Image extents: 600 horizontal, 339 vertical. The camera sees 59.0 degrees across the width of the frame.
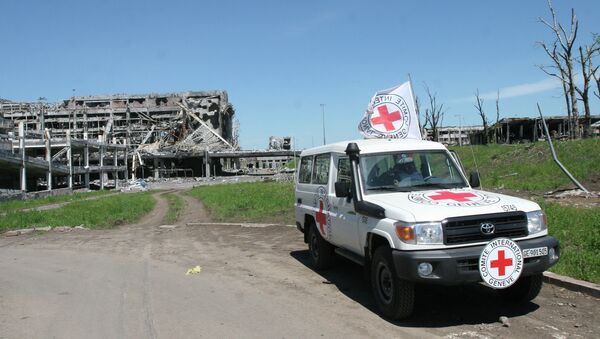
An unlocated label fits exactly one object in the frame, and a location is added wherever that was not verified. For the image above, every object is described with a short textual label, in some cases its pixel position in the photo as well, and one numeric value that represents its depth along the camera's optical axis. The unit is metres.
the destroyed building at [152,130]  76.56
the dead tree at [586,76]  45.19
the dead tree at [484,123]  67.54
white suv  5.81
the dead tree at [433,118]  73.31
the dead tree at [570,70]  43.34
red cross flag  10.02
